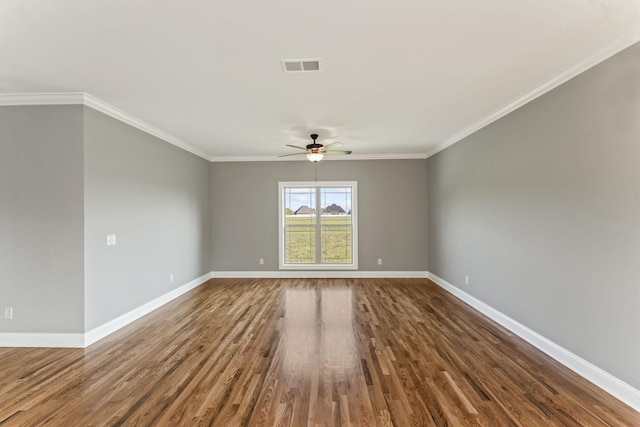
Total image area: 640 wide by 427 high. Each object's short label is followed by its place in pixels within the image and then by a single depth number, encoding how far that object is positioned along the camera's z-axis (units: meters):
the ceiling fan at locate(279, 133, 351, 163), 4.91
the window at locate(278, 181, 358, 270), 6.97
